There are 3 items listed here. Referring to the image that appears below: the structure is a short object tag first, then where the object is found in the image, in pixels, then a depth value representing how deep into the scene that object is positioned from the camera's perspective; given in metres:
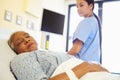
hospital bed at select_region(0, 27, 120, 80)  1.21
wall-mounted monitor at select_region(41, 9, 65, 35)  2.82
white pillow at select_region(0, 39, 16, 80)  1.25
